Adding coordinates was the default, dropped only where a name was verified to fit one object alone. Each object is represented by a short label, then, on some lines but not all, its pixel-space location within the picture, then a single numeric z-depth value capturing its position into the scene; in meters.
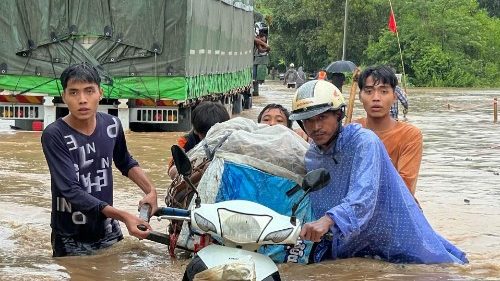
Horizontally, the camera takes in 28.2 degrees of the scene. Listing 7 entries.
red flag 39.83
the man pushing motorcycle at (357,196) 5.23
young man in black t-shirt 5.73
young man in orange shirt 6.29
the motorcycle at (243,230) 4.26
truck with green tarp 16.88
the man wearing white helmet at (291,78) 48.56
